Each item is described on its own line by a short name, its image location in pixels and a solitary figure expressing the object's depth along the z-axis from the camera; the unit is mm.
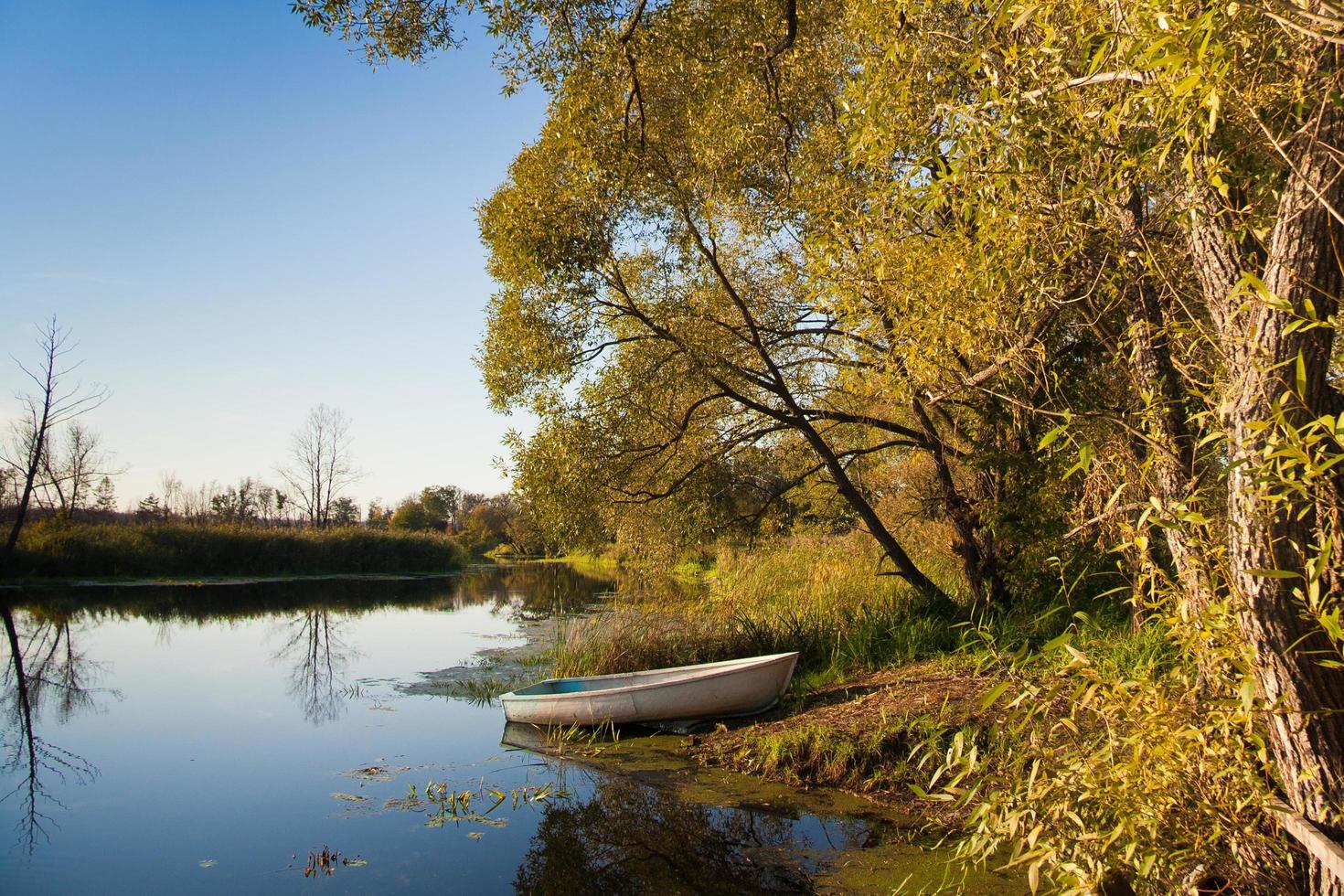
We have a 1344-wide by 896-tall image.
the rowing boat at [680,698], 8781
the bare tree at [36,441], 29156
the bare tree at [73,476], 34469
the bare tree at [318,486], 49134
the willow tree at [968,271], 2859
